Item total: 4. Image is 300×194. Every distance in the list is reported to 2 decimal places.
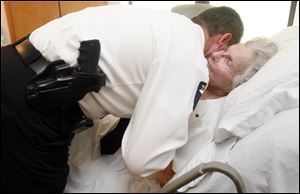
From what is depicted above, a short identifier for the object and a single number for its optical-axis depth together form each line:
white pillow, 0.67
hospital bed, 0.61
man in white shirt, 0.67
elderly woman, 0.93
